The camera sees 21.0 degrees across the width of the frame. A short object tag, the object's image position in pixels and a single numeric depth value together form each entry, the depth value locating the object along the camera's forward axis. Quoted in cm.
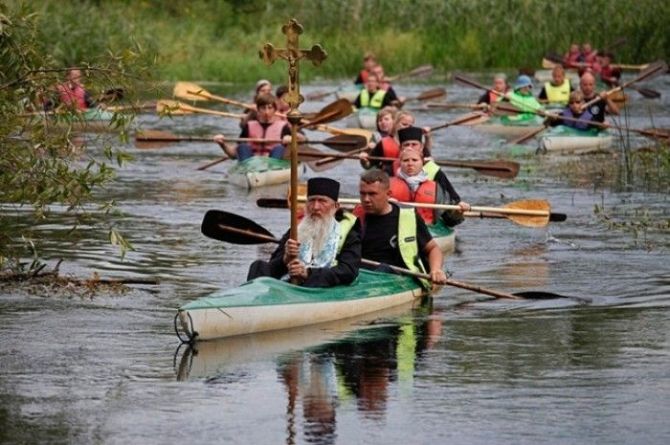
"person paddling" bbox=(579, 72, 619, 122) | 2895
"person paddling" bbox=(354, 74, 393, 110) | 3453
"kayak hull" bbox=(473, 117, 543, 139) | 3406
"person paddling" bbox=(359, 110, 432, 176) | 1970
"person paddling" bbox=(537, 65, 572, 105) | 3494
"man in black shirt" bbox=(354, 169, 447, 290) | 1441
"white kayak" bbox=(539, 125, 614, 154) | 2970
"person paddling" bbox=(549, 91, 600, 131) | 2920
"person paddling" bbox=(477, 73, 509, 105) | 3321
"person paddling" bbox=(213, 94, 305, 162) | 2381
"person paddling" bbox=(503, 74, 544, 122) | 3266
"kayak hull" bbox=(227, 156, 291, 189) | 2456
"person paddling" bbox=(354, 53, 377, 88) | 3716
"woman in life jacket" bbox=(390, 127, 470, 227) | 1666
